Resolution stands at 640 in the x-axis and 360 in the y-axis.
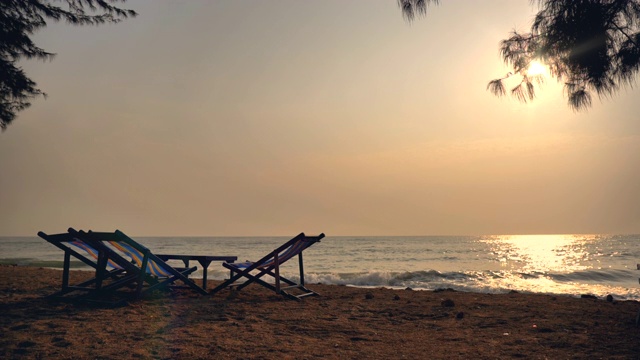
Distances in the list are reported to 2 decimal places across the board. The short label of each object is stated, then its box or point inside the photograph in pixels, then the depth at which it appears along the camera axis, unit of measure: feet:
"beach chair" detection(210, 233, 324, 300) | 25.03
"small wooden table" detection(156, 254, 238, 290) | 25.81
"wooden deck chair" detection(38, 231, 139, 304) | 22.29
